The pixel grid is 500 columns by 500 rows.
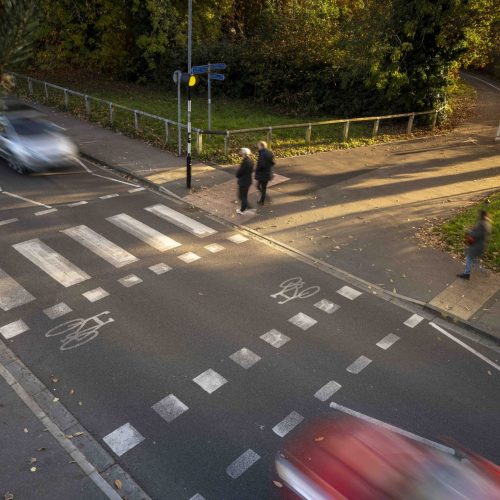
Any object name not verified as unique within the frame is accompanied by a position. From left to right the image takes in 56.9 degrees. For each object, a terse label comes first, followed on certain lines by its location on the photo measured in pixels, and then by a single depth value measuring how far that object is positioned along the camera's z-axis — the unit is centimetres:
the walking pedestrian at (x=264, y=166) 1216
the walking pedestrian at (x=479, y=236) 897
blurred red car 418
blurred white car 1367
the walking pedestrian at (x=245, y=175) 1172
